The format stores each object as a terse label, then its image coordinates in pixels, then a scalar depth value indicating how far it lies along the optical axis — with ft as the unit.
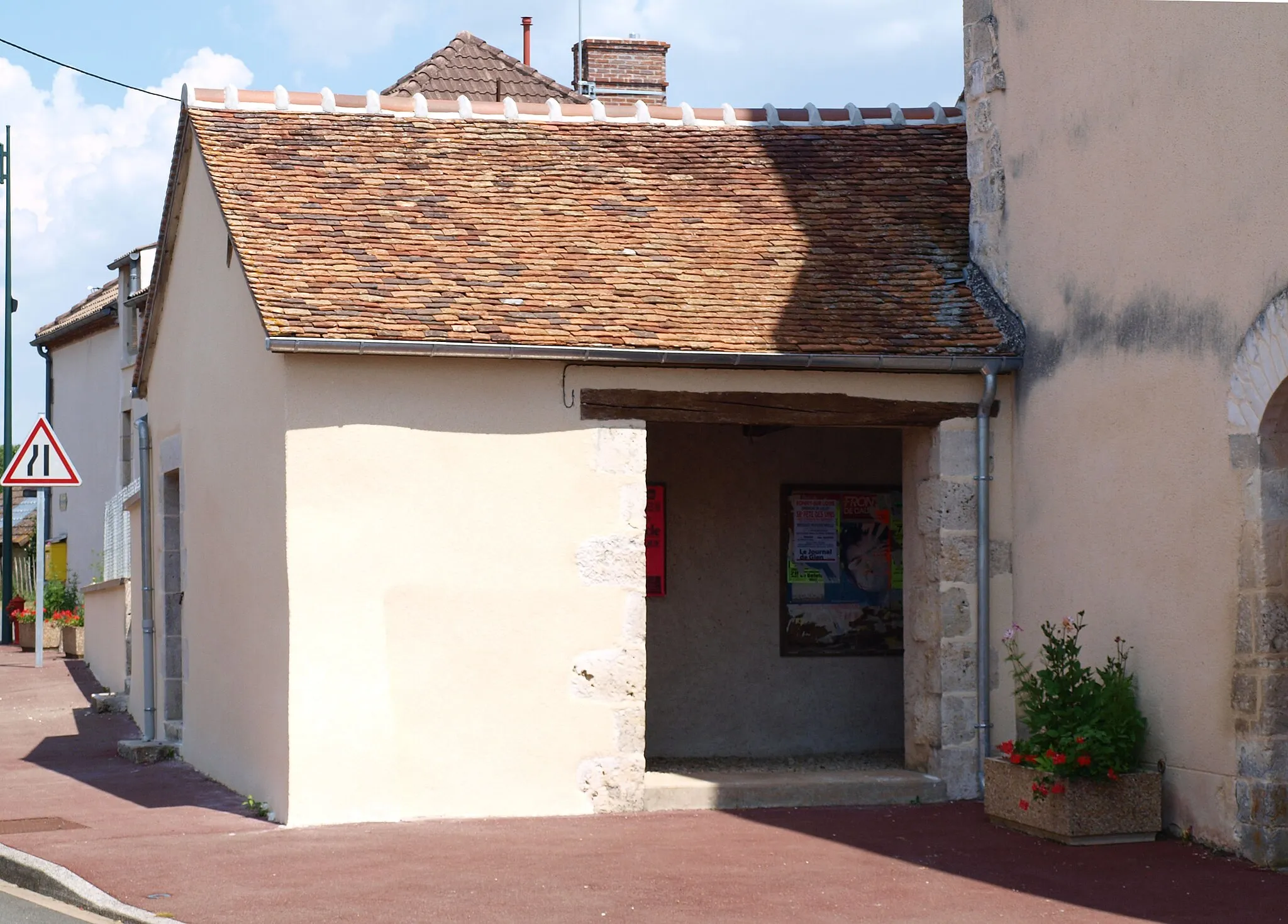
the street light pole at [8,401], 76.43
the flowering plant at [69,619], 69.26
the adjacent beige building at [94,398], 82.64
